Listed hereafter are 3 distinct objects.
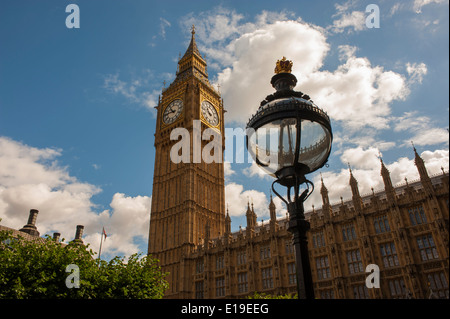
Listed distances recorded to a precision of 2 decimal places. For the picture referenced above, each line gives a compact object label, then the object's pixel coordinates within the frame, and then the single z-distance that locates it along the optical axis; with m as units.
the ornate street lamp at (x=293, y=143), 5.62
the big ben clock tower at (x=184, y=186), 51.50
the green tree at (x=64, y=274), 20.73
